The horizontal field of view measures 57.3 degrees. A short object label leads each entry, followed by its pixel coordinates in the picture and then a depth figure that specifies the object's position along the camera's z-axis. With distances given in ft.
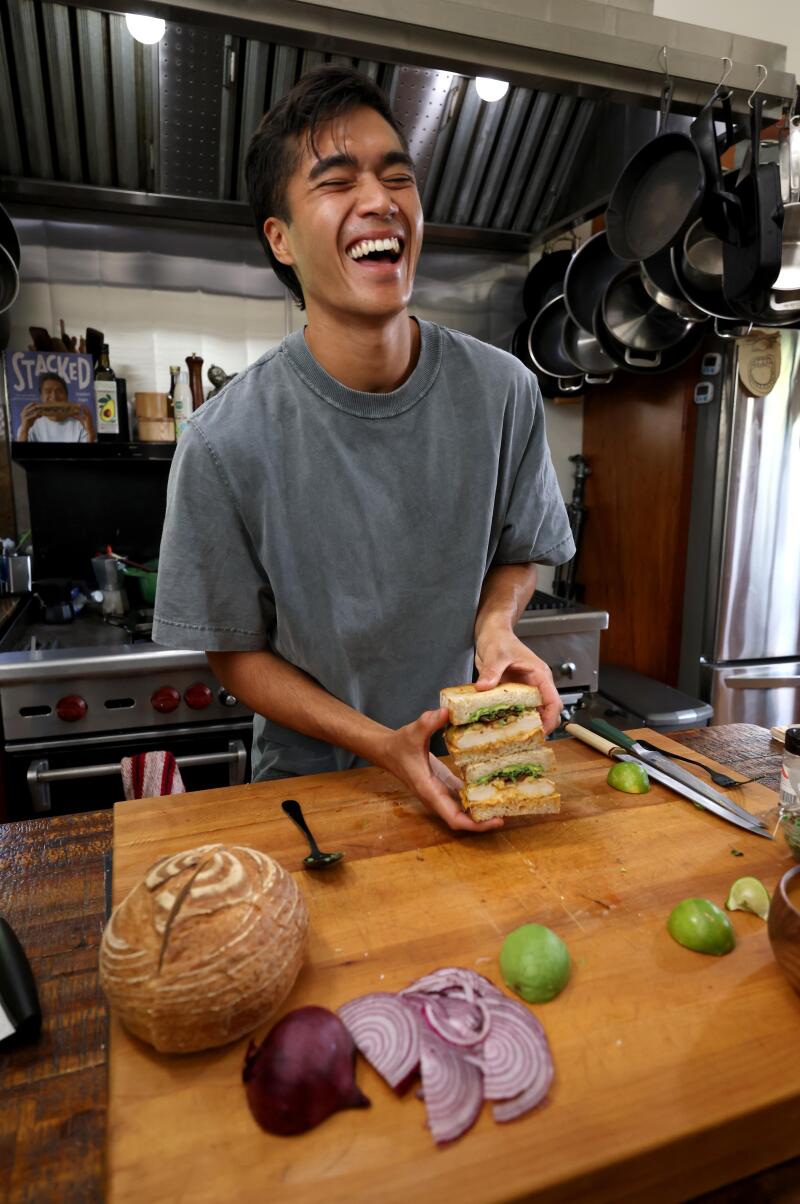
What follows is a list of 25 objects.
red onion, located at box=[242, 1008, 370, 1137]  2.57
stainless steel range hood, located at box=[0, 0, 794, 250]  6.52
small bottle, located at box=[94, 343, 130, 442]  10.77
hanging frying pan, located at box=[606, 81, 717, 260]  7.80
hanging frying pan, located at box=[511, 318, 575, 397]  13.19
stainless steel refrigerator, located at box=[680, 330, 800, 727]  11.05
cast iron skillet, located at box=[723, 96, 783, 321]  6.57
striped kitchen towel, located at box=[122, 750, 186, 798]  5.78
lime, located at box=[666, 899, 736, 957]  3.40
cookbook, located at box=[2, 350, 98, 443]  10.48
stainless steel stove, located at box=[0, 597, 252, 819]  8.48
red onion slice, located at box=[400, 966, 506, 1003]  3.07
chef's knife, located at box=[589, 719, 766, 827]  4.65
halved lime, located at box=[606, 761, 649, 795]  4.88
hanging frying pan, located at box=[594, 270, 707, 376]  10.55
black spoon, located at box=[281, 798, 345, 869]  4.00
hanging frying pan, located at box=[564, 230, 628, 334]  10.89
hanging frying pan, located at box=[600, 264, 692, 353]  10.53
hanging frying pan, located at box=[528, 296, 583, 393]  12.60
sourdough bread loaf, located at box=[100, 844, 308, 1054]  2.79
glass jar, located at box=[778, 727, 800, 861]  4.26
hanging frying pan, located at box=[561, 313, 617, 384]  11.69
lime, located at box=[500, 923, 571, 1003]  3.13
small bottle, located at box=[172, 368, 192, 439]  11.31
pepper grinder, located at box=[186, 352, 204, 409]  11.49
